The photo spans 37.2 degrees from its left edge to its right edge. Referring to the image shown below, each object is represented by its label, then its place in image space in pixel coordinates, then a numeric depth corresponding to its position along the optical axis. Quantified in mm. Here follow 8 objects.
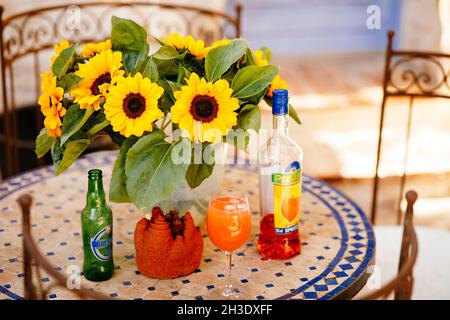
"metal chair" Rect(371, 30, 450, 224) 2010
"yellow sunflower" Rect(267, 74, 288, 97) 1294
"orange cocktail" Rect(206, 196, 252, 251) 1170
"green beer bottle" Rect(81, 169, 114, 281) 1199
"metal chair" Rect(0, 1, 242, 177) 3178
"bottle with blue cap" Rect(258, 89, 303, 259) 1267
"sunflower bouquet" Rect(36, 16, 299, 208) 1125
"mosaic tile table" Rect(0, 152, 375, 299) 1224
